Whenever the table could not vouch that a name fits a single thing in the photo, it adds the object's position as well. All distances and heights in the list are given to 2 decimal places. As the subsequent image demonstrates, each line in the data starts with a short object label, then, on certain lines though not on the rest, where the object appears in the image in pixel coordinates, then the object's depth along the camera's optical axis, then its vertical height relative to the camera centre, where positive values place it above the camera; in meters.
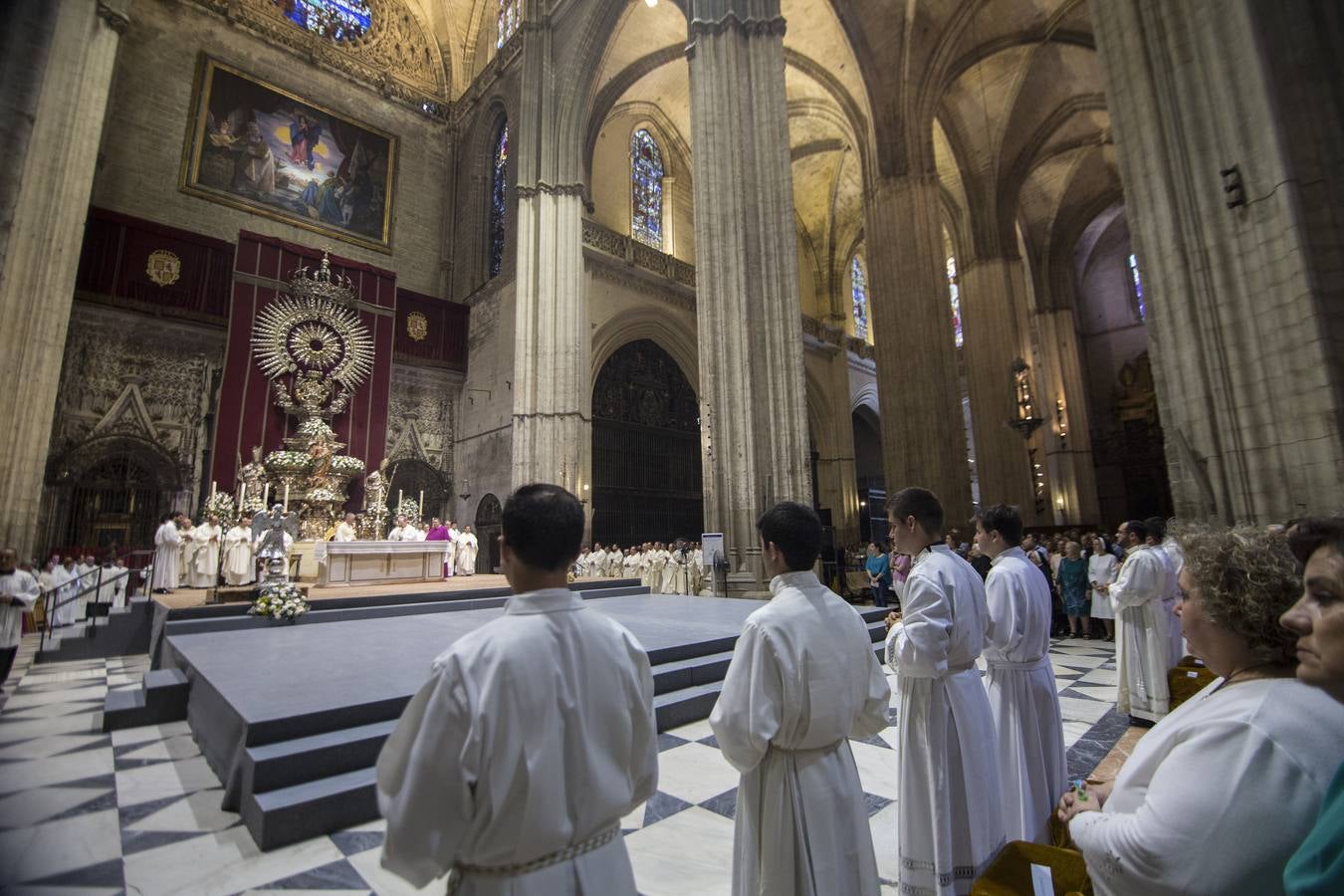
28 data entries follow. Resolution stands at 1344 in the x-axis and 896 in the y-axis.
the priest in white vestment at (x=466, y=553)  12.86 -0.01
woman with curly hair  0.86 -0.33
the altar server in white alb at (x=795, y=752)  1.64 -0.57
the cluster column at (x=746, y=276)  10.05 +4.60
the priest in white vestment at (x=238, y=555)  9.46 +0.03
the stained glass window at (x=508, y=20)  18.30 +15.82
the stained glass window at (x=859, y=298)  25.27 +10.19
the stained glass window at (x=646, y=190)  18.72 +11.04
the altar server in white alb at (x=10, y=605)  4.91 -0.35
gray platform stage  2.81 -0.82
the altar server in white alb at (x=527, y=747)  1.06 -0.36
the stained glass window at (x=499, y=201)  17.50 +10.17
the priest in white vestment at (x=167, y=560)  9.44 -0.01
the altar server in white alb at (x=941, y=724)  2.16 -0.67
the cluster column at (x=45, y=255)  8.65 +4.48
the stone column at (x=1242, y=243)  4.34 +2.24
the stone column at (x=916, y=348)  13.34 +4.33
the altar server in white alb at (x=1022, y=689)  2.64 -0.66
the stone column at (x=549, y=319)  13.96 +5.47
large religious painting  14.65 +10.12
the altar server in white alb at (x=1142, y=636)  4.21 -0.70
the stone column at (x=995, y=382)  16.02 +4.19
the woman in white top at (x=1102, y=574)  7.25 -0.42
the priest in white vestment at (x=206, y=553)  9.75 +0.08
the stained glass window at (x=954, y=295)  23.09 +9.36
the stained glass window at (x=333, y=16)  16.77 +15.03
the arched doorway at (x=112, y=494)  11.56 +1.29
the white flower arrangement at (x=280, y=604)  6.38 -0.50
